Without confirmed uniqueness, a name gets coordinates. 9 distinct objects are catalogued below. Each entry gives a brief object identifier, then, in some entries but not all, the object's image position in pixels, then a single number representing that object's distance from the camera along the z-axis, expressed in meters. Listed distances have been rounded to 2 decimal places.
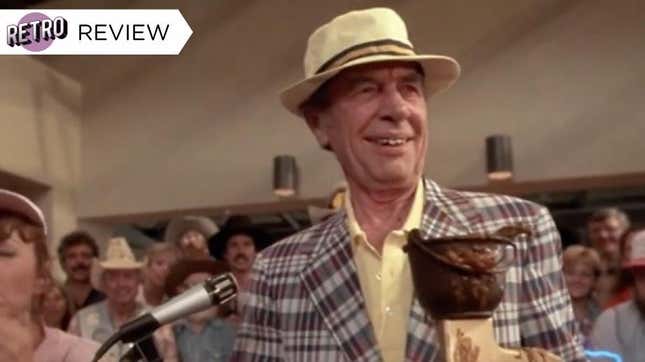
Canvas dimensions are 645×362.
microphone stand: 1.46
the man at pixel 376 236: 1.43
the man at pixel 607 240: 4.12
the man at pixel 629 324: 3.50
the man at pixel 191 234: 4.77
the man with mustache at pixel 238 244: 4.51
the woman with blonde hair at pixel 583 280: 4.01
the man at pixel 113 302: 4.18
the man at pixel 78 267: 4.77
